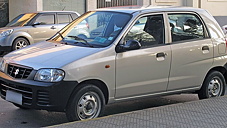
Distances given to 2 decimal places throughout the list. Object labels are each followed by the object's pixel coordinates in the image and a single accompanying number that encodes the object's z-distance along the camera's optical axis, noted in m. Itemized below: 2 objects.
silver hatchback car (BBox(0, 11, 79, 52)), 13.01
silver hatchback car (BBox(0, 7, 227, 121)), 5.26
